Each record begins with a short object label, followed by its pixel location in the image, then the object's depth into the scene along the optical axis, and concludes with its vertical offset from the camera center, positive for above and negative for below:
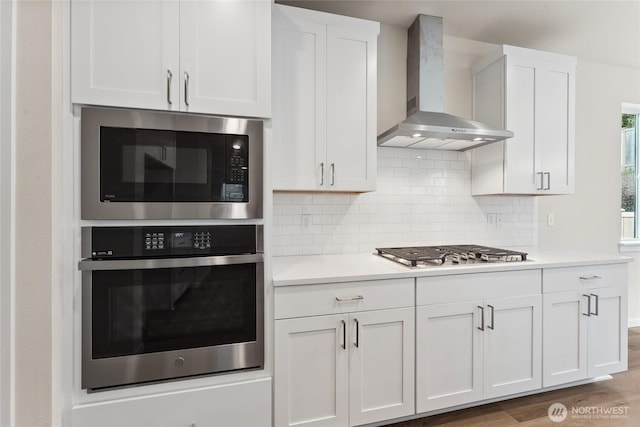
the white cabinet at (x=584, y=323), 2.02 -0.72
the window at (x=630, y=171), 3.35 +0.42
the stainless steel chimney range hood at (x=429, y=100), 2.10 +0.79
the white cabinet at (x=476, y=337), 1.77 -0.73
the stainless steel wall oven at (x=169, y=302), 1.35 -0.41
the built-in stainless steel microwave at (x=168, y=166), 1.34 +0.19
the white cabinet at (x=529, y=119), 2.38 +0.69
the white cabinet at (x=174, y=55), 1.33 +0.67
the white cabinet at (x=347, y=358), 1.57 -0.75
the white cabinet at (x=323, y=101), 1.89 +0.65
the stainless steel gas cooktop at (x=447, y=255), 1.85 -0.27
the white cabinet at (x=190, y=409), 1.35 -0.87
